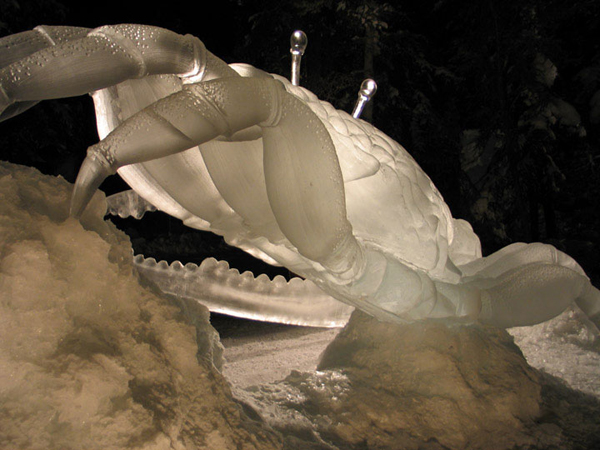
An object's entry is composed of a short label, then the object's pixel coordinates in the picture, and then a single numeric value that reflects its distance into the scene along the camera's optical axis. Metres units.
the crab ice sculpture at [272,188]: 0.91
